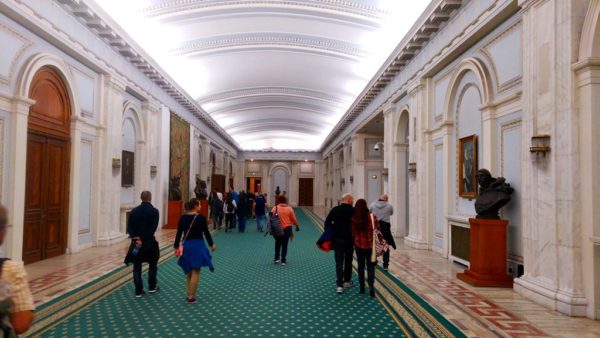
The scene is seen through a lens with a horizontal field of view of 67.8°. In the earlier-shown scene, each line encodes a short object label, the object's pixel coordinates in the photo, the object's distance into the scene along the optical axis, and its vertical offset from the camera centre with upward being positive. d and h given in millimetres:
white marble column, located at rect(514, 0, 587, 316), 4934 +217
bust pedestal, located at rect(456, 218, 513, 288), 6371 -922
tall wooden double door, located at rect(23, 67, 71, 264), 7742 +237
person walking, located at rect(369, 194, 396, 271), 7957 -527
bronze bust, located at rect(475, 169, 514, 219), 6406 -135
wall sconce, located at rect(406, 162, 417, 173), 10587 +422
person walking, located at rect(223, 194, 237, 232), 14680 -820
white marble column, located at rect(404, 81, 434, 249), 9938 +243
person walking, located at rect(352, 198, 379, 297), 5895 -677
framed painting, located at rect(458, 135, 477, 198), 7785 +340
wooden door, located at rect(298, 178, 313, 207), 37875 -875
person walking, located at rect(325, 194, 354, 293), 6079 -684
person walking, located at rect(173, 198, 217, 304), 5410 -799
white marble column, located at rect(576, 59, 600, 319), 4762 +3
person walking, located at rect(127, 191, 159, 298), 5688 -688
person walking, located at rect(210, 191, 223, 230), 15445 -877
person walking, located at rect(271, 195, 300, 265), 8383 -722
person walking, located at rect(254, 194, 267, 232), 14070 -859
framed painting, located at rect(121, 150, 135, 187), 11492 +371
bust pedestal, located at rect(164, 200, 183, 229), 14828 -1016
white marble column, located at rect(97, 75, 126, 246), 10070 +539
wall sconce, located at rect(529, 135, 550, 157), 5281 +498
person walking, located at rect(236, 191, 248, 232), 14531 -948
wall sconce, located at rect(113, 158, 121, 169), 10492 +447
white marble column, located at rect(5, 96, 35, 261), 6934 +94
